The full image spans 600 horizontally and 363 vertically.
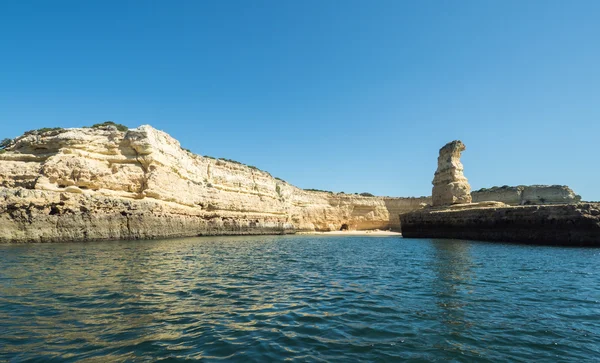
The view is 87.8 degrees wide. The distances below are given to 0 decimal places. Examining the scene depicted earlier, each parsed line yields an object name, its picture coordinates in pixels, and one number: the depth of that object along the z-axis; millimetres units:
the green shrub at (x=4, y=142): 35253
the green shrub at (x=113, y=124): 34606
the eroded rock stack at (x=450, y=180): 36375
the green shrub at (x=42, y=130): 31106
